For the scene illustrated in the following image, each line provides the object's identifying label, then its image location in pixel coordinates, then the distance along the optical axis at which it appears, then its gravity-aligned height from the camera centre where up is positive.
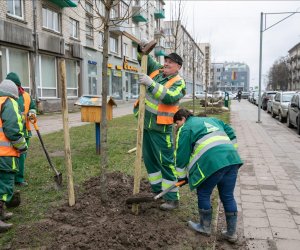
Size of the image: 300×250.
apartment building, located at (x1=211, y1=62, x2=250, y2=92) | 113.19 +4.71
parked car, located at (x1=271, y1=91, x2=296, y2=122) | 18.14 -0.83
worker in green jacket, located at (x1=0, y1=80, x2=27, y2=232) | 3.92 -0.63
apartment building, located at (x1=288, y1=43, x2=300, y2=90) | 84.94 +4.94
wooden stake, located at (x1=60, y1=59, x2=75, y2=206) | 3.97 -0.50
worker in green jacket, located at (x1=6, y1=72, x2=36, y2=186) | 5.39 -0.35
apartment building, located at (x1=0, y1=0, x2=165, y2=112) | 16.73 +2.35
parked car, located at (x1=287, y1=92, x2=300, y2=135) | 13.67 -0.95
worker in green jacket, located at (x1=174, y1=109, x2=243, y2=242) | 3.54 -0.74
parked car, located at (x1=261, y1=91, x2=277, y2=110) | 29.27 -0.77
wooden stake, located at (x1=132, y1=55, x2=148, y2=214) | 3.94 -0.40
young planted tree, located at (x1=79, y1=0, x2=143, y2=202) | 4.04 +0.01
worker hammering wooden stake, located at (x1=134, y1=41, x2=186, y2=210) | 4.24 -0.46
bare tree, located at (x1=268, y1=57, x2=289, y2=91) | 84.12 +3.46
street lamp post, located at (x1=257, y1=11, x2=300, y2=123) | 17.00 +2.99
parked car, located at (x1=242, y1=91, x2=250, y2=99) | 65.56 -1.07
